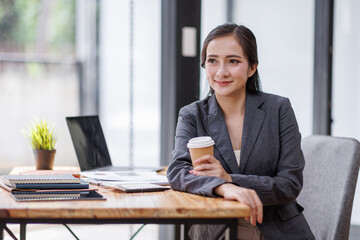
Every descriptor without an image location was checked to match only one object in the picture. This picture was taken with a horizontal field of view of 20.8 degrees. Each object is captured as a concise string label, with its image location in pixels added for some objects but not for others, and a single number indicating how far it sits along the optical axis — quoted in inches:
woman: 129.0
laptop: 145.7
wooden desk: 117.0
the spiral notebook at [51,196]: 121.4
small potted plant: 149.2
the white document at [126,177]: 134.6
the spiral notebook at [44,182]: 123.1
